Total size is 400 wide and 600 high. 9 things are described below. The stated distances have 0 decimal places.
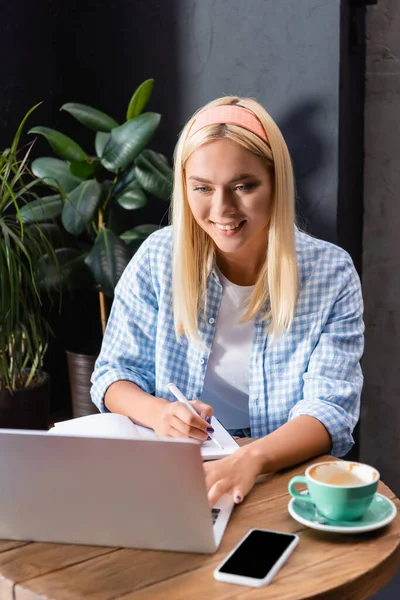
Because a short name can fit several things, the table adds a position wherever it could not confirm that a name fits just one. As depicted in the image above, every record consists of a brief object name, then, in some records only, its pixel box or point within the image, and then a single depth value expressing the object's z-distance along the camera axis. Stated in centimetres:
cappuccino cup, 106
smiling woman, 155
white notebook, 132
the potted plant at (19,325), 246
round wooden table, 95
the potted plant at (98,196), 261
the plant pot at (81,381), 280
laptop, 96
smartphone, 96
